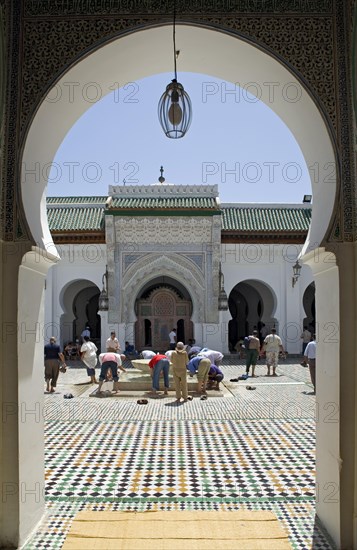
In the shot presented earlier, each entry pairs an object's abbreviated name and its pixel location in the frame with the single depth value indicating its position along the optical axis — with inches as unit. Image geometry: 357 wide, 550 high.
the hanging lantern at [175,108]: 119.5
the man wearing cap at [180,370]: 252.7
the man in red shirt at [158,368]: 270.7
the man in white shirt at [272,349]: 346.3
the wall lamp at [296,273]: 477.4
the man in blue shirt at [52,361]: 268.7
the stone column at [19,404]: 100.5
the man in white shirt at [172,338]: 450.1
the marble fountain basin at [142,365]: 321.8
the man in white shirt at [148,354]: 318.0
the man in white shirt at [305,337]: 457.7
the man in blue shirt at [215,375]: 287.9
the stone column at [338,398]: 101.0
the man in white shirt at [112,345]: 316.8
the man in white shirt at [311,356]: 260.8
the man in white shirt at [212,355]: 290.7
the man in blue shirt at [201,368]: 273.7
